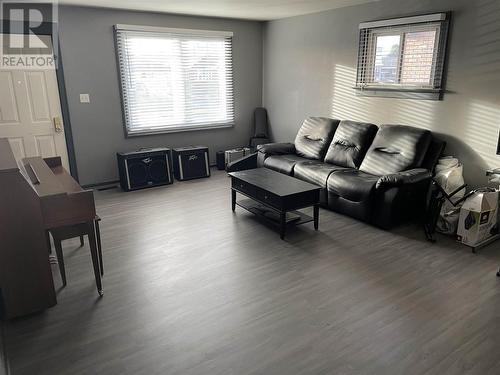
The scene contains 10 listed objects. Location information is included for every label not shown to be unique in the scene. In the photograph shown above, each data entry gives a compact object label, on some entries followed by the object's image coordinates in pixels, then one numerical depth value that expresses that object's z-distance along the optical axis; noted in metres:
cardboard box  3.20
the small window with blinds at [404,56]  3.83
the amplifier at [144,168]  4.99
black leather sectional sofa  3.62
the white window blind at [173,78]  5.13
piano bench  2.51
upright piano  2.22
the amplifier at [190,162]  5.47
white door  4.34
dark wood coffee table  3.46
